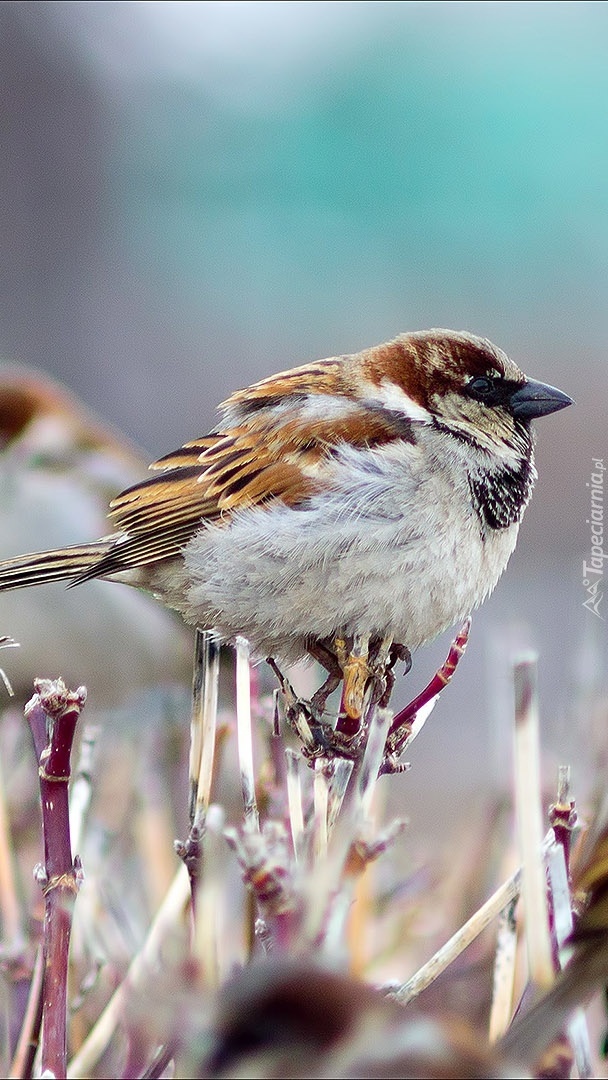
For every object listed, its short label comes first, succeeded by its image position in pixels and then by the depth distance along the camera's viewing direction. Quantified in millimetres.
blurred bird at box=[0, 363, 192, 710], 3823
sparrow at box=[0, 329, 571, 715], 3764
